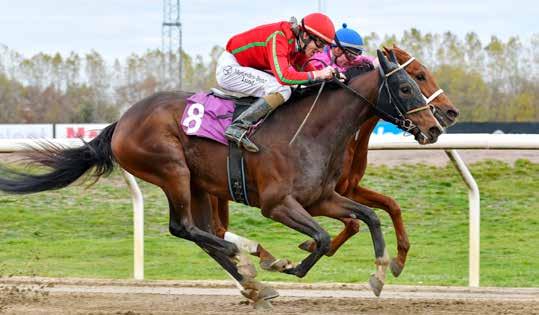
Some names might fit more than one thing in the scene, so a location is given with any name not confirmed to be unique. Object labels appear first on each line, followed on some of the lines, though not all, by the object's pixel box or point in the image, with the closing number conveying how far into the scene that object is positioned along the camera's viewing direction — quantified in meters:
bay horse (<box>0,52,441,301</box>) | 10.09
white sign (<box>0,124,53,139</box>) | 40.55
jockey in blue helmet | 10.91
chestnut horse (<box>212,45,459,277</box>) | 10.26
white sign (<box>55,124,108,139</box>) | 39.90
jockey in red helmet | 10.18
